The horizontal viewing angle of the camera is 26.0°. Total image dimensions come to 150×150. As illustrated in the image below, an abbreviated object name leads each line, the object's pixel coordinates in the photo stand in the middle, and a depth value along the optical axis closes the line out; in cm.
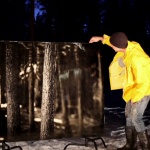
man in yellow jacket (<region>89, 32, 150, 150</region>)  420
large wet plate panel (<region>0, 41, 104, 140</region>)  454
